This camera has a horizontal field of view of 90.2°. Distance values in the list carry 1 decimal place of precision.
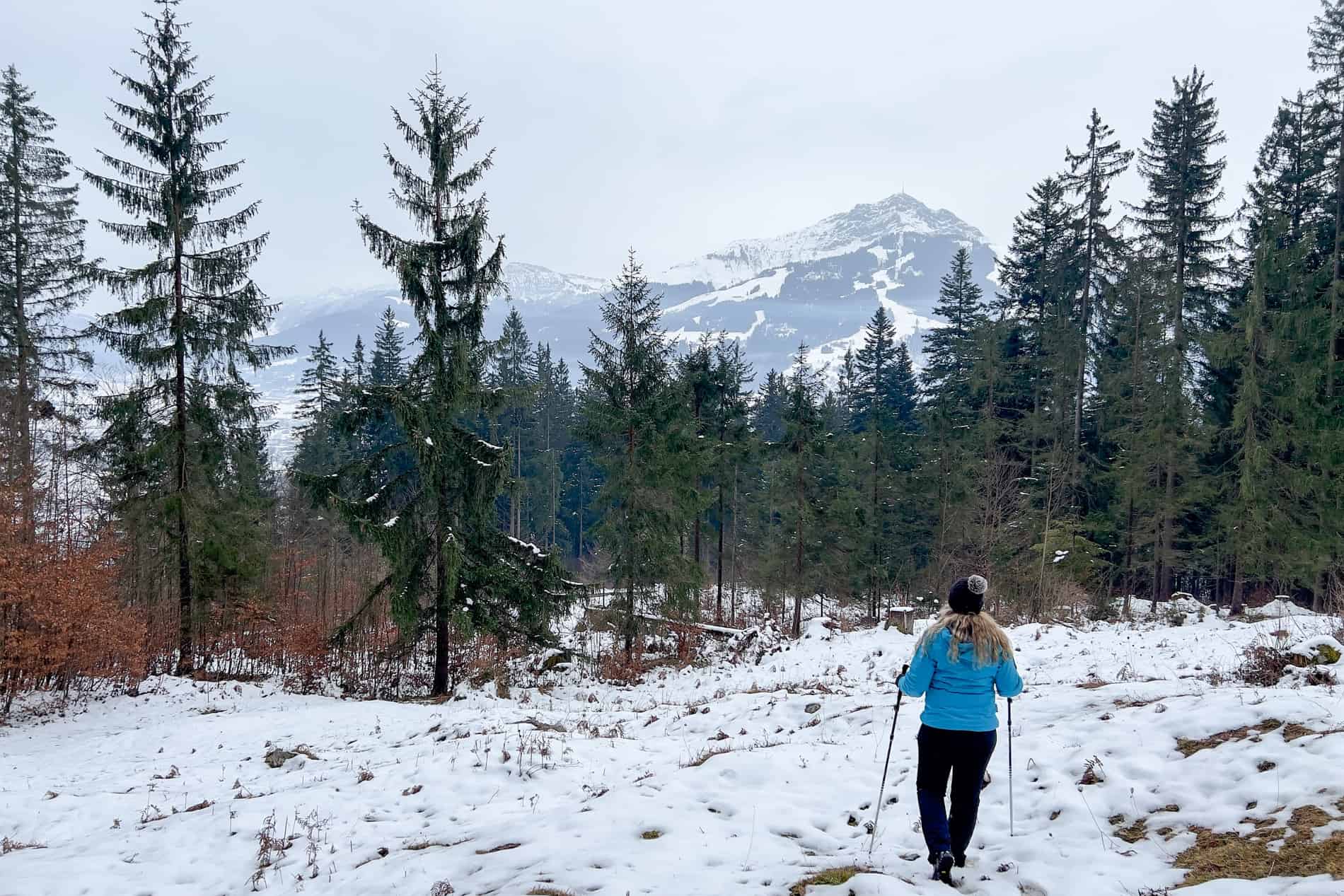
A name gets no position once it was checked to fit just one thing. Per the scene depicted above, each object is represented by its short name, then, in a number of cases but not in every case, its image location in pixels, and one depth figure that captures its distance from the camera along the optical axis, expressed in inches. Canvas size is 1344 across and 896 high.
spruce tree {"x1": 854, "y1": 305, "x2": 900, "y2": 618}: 1343.5
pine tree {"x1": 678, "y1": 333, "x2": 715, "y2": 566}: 1033.5
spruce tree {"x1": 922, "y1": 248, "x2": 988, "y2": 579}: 1199.6
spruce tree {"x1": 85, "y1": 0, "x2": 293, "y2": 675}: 601.9
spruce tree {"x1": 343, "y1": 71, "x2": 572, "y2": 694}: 581.6
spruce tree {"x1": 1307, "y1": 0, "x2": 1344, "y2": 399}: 759.1
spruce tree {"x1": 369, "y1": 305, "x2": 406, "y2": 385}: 1659.7
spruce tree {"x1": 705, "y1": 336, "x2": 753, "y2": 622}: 1085.8
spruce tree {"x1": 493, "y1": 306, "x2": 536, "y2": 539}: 1787.6
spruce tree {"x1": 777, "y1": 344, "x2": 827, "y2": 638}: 1039.0
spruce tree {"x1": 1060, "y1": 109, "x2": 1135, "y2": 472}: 1123.3
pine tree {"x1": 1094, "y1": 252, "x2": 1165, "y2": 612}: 963.3
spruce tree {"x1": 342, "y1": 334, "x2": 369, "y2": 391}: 1622.3
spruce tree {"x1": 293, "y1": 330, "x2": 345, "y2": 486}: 1465.3
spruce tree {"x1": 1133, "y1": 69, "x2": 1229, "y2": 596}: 974.4
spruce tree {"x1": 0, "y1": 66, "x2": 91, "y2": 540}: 778.2
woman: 185.5
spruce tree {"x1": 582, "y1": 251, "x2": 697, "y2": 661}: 789.2
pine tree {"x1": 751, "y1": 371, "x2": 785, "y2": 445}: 2176.8
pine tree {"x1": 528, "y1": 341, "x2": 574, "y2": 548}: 1989.4
